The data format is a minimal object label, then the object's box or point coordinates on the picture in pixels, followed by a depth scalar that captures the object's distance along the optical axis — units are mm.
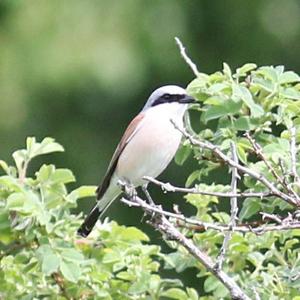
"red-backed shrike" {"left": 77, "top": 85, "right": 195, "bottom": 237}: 7738
